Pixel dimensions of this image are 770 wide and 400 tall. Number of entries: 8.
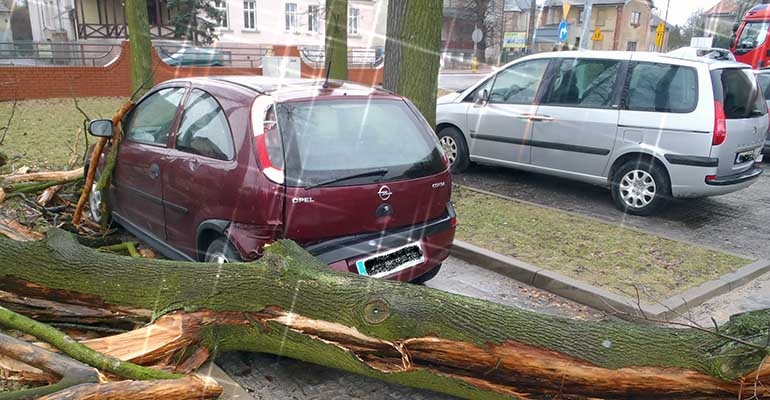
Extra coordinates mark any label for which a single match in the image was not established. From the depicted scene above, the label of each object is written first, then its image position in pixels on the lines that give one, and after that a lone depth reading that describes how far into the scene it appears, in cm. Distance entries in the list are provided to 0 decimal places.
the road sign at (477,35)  4269
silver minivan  626
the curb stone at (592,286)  430
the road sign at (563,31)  2123
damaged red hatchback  348
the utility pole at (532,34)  4678
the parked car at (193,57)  1989
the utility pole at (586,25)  1836
